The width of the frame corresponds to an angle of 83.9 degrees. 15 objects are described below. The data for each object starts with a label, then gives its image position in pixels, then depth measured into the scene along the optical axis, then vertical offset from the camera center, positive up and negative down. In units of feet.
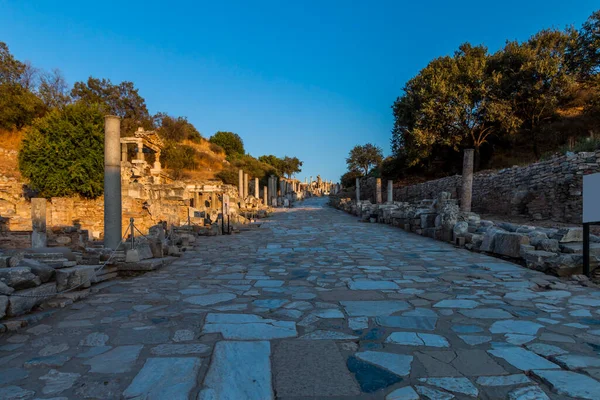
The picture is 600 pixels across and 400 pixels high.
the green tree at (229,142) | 180.21 +31.93
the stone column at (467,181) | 44.64 +2.83
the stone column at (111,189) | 22.15 +0.65
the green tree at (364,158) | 147.84 +19.38
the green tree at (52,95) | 97.30 +30.94
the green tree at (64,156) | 60.59 +7.86
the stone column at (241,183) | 90.22 +4.43
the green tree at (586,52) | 68.33 +31.85
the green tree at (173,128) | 133.90 +29.91
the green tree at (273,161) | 211.41 +25.02
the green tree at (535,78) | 68.64 +26.39
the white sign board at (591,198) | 14.65 +0.21
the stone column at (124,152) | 75.66 +10.74
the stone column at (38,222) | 34.63 -2.54
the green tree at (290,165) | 213.05 +22.49
